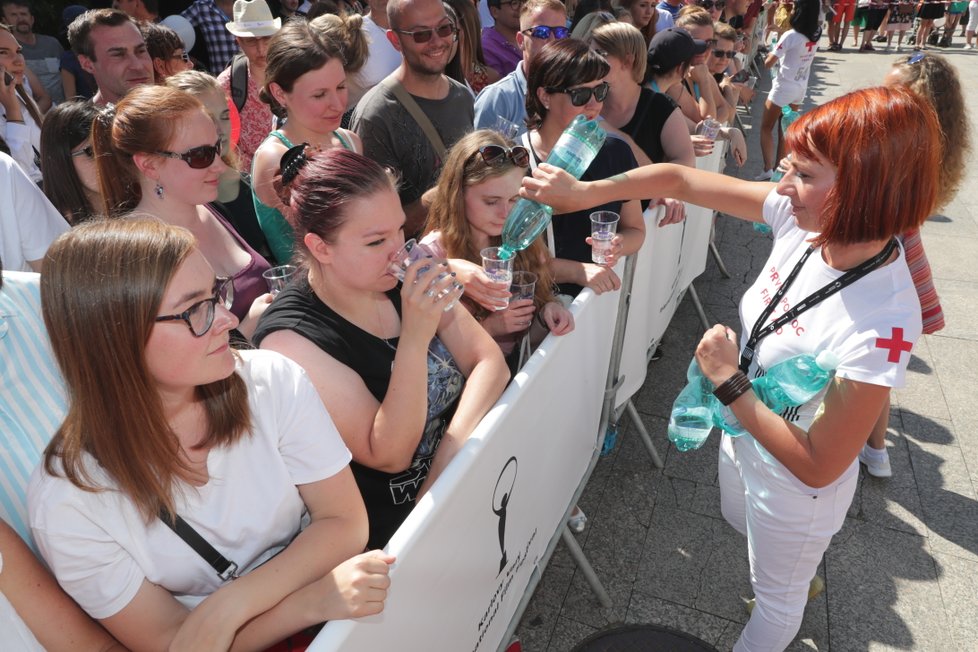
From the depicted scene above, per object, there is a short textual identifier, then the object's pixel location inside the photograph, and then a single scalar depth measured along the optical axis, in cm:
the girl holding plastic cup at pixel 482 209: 261
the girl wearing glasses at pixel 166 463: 138
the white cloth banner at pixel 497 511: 153
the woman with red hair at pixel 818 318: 175
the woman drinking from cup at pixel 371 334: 186
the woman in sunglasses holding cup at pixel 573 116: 311
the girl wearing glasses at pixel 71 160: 280
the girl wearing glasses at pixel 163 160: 261
